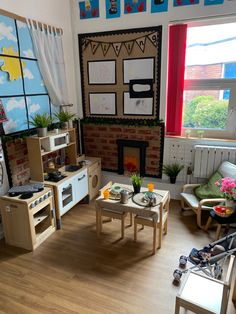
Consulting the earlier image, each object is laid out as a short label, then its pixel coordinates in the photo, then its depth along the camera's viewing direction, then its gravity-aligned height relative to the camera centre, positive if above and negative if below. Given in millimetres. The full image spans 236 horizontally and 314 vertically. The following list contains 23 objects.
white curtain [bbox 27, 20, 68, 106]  2986 +443
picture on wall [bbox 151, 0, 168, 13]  3119 +1093
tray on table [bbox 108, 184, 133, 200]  2656 -1083
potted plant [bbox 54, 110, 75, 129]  3256 -324
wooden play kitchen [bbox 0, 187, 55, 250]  2473 -1286
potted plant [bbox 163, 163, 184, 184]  3531 -1106
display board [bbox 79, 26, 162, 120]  3344 +290
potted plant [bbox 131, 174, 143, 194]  2701 -973
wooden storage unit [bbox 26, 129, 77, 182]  2787 -701
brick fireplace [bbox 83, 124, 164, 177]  3625 -741
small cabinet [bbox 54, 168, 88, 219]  2904 -1224
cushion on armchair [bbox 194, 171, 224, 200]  3043 -1228
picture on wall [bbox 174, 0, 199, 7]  2988 +1088
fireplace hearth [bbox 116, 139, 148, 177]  3707 -984
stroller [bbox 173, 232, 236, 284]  2029 -1461
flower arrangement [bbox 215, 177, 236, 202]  2595 -1009
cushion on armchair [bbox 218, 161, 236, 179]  2977 -953
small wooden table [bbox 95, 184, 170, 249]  2395 -1142
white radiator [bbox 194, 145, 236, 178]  3216 -860
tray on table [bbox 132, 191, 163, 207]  2491 -1091
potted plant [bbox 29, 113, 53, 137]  2807 -344
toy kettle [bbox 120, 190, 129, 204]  2514 -1052
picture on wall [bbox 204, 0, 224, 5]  2885 +1049
